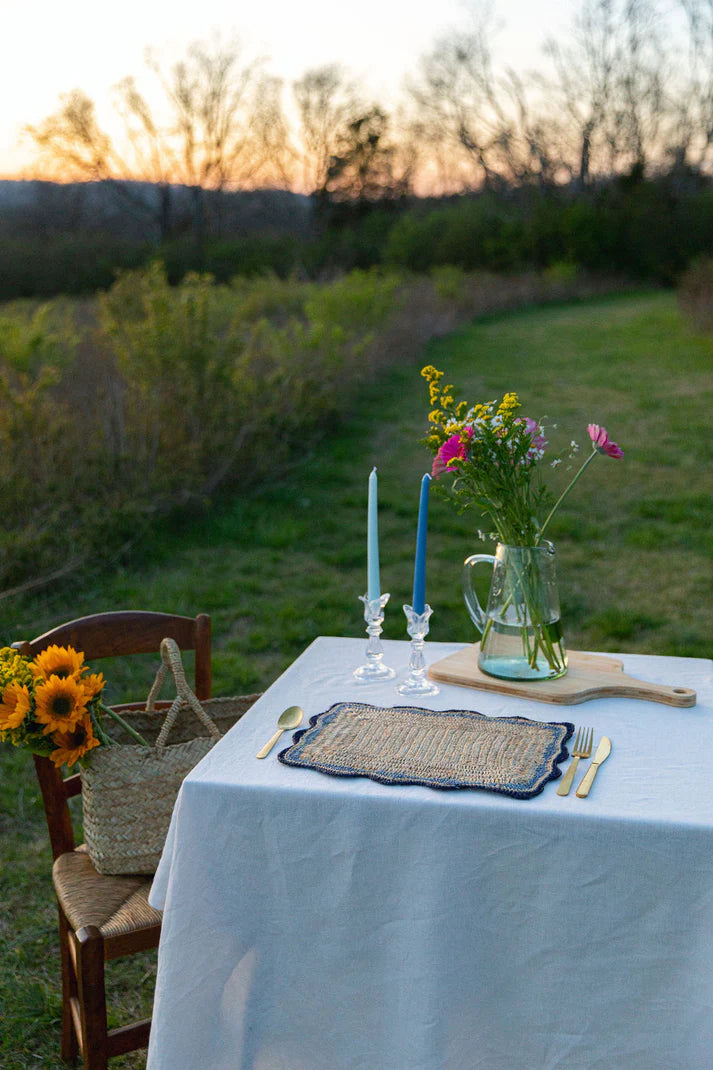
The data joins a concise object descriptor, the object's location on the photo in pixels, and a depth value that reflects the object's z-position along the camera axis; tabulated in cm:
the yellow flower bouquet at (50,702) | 177
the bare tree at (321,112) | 2461
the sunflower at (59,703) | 177
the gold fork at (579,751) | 144
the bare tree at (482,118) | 3145
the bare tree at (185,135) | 2028
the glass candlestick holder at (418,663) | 184
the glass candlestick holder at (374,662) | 193
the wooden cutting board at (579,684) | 180
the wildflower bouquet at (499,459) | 173
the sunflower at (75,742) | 183
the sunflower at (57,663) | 180
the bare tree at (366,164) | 2611
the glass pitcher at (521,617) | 178
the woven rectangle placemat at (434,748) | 148
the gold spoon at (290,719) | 170
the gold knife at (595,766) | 143
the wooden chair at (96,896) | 180
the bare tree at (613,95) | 2888
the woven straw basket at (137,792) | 192
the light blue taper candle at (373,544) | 179
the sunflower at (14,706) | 175
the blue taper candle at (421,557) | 183
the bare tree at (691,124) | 2773
